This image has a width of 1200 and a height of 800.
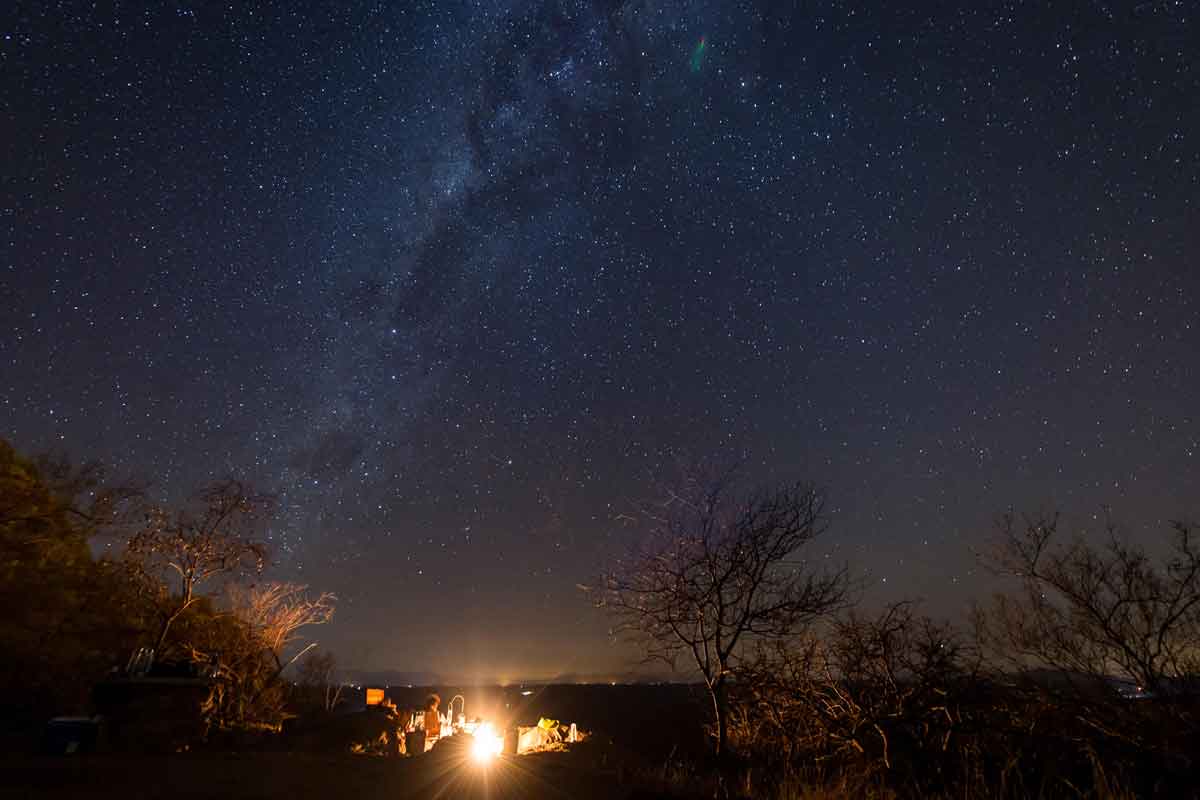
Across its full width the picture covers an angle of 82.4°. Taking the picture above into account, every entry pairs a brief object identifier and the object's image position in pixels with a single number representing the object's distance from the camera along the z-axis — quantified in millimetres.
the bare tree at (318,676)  40562
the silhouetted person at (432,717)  26672
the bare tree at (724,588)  12750
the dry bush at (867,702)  9633
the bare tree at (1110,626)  11180
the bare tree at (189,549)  22125
